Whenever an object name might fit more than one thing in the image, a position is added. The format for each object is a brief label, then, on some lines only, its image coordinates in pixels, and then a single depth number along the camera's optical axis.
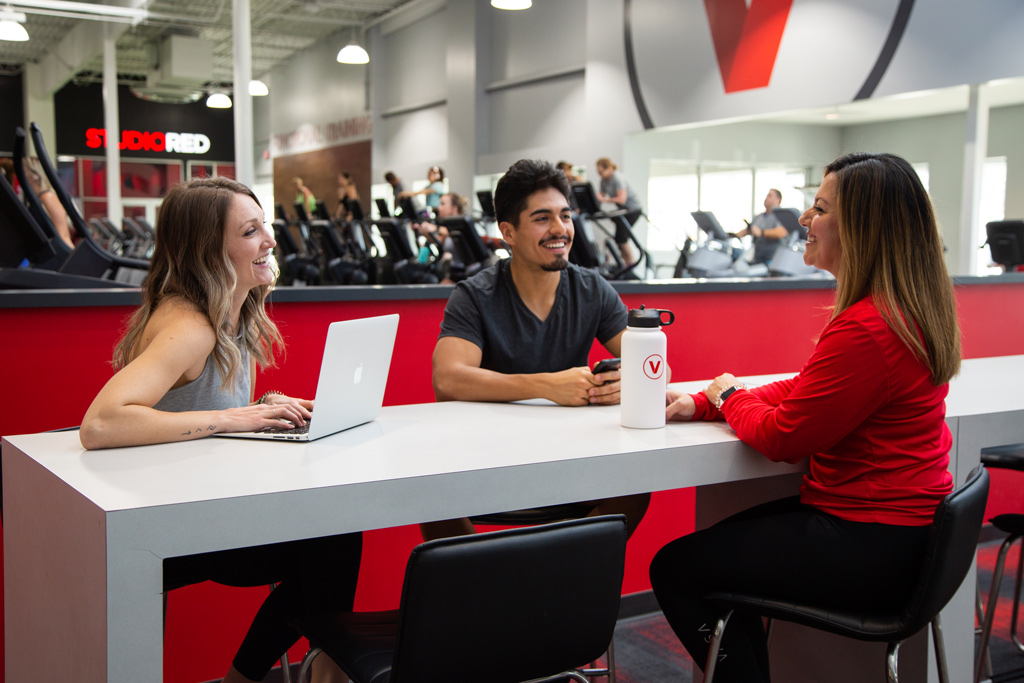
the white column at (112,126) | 11.30
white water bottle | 1.43
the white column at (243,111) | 5.52
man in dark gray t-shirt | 1.98
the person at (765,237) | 8.43
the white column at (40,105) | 16.67
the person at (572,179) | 6.29
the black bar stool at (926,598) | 1.25
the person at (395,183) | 9.22
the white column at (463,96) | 12.24
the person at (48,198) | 4.93
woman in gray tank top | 1.33
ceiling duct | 13.48
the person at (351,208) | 8.55
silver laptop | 1.31
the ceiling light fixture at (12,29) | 8.38
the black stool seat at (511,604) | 0.96
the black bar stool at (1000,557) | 1.88
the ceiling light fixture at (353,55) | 10.30
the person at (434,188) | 9.20
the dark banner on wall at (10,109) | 16.94
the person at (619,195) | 7.39
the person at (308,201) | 11.69
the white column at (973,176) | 7.55
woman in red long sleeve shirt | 1.34
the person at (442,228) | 7.61
